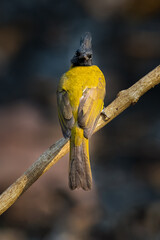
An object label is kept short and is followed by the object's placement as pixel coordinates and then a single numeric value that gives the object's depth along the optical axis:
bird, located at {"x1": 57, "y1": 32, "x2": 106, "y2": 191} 5.94
